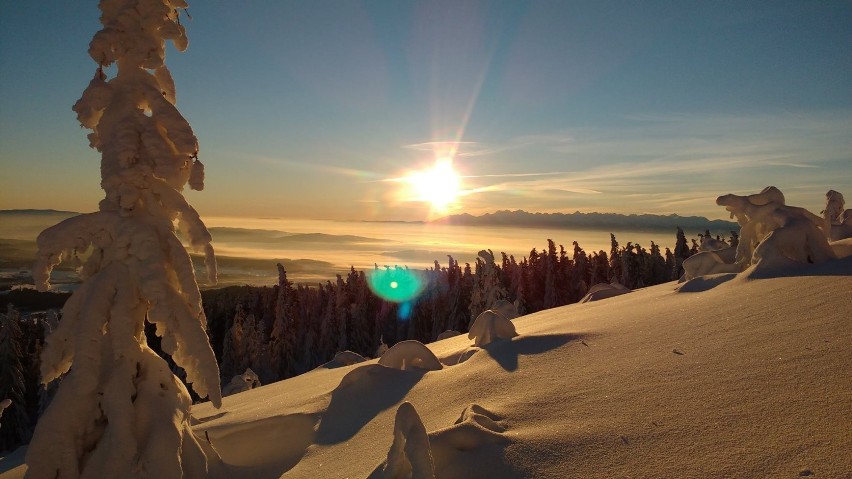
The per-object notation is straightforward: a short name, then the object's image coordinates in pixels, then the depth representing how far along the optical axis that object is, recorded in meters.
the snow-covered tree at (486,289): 37.53
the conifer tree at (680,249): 74.06
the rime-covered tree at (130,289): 5.35
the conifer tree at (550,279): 66.00
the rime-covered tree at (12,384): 32.34
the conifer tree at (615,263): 66.62
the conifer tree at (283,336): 54.50
